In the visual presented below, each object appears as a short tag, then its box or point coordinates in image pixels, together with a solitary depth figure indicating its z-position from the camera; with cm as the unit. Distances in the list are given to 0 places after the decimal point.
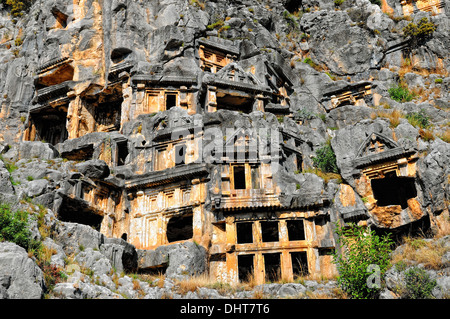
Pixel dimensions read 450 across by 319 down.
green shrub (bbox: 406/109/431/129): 2984
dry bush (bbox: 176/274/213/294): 1969
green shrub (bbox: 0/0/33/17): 5063
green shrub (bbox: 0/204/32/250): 1609
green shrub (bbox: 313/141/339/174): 3009
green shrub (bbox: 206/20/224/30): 4313
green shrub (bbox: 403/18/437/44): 4153
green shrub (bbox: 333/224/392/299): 1825
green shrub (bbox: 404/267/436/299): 1722
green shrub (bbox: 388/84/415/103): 3728
